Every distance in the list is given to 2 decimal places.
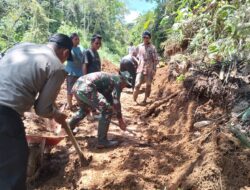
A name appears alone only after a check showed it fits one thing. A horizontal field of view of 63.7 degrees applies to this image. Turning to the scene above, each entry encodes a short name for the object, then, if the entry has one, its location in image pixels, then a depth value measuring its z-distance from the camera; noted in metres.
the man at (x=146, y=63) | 5.01
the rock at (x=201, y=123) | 2.82
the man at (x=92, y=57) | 4.10
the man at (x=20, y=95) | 1.82
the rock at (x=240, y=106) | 2.67
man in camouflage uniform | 3.09
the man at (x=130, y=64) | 5.52
